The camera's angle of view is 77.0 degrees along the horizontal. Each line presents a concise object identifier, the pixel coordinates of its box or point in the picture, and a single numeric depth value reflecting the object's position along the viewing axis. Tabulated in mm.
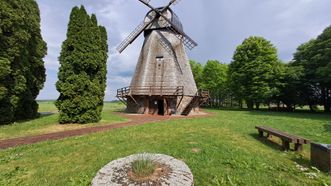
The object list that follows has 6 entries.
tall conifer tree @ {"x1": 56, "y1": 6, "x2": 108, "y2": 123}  13945
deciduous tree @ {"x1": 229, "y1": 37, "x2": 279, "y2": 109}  30414
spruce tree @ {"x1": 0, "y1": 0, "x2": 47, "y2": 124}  12461
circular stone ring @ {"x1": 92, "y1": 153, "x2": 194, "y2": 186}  3713
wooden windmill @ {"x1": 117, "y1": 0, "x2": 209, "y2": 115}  22031
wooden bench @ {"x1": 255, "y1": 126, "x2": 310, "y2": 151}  6180
